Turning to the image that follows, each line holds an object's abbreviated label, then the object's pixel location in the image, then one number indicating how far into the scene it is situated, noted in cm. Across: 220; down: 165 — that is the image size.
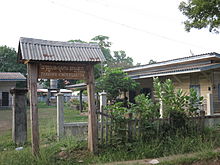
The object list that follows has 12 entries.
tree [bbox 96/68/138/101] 1483
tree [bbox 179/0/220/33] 1071
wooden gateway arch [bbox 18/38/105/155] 559
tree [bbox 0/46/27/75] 3619
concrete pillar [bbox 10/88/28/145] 793
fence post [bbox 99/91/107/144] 944
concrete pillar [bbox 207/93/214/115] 1088
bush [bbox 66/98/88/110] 2230
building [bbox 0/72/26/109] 2616
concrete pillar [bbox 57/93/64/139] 792
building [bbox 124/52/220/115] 1251
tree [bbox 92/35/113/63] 4578
